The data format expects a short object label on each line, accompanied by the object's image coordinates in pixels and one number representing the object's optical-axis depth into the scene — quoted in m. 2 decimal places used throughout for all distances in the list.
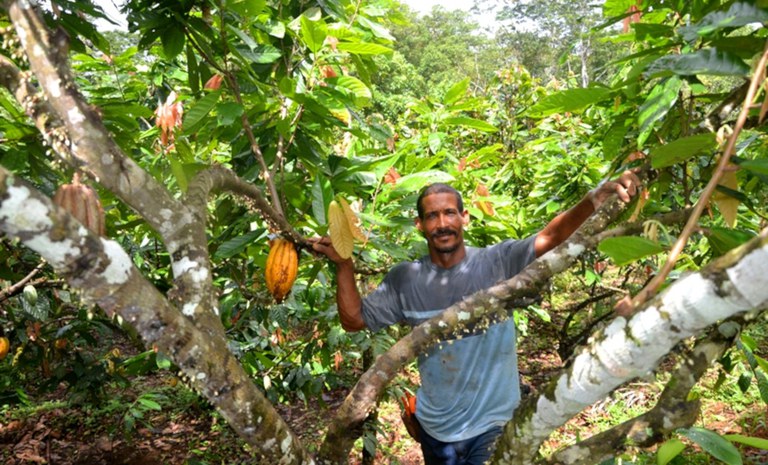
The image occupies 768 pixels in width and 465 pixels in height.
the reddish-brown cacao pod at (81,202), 0.81
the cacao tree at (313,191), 0.70
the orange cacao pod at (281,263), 1.40
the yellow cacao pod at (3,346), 2.40
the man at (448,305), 1.71
